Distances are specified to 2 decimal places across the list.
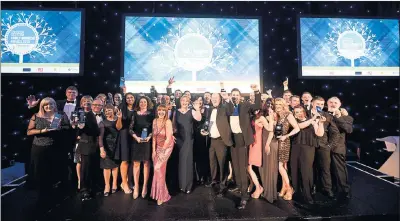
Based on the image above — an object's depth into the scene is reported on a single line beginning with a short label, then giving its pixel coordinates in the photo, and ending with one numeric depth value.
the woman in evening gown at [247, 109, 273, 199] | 3.28
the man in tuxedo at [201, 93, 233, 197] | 3.39
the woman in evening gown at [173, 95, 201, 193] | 3.67
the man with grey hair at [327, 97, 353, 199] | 3.48
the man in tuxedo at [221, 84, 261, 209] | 3.27
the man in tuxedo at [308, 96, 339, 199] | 3.47
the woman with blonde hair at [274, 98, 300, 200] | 3.23
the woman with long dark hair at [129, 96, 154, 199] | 3.42
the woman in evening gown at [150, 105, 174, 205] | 3.26
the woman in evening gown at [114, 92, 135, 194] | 3.45
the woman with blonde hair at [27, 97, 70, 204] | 3.52
